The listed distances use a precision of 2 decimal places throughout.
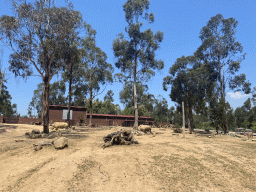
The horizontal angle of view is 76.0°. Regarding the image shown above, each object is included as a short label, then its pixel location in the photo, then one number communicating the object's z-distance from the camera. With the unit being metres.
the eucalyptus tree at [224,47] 29.50
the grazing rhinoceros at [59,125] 23.64
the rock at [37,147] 9.67
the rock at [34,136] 14.01
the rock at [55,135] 13.28
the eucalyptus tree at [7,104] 48.95
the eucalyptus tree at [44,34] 16.62
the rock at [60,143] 9.93
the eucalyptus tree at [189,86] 26.05
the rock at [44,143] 10.21
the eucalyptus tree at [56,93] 56.88
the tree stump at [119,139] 10.62
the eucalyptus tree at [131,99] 61.14
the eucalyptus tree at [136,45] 25.02
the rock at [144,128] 21.68
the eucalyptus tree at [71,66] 19.61
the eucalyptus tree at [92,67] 32.84
